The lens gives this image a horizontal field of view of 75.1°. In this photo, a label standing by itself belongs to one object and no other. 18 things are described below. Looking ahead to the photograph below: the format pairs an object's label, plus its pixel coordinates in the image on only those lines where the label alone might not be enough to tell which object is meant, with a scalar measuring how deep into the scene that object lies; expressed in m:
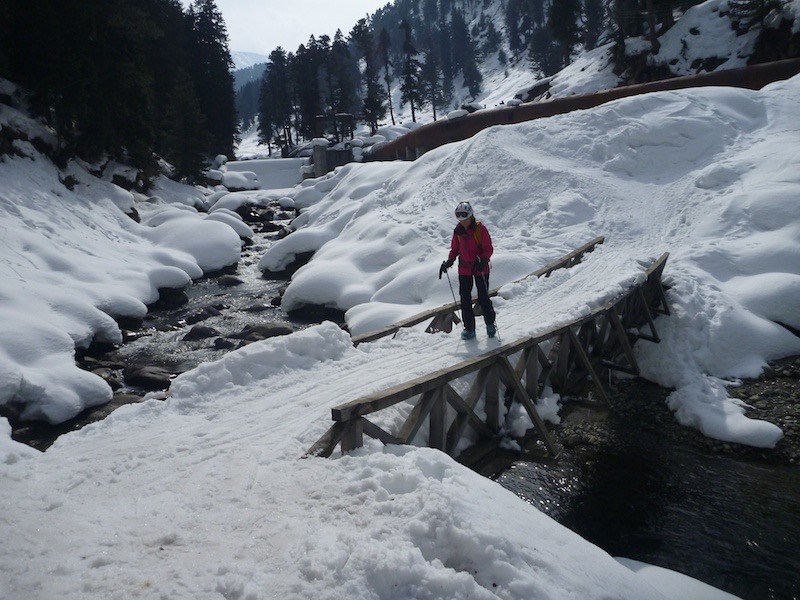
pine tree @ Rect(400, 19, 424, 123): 56.34
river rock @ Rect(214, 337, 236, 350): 12.58
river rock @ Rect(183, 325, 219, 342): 13.35
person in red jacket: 8.02
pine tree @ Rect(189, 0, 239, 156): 49.78
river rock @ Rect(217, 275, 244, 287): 18.92
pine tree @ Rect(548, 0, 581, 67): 42.28
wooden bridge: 5.20
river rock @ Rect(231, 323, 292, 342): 12.97
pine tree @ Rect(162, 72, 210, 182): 33.34
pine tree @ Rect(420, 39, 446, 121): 73.25
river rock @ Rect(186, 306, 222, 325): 14.84
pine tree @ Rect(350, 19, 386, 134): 55.31
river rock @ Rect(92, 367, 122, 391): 10.66
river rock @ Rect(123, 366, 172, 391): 10.59
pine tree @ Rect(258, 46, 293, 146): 68.50
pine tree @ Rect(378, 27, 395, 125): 64.29
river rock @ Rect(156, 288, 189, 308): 16.50
